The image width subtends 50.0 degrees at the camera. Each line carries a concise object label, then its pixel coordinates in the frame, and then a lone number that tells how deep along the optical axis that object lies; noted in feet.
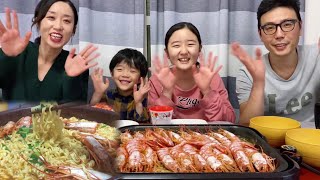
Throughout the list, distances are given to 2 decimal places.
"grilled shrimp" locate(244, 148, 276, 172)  2.89
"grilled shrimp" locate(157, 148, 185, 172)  2.97
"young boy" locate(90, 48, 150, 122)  6.51
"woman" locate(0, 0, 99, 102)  6.26
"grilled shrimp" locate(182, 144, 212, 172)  3.00
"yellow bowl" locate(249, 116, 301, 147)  3.79
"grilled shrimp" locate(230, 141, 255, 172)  3.03
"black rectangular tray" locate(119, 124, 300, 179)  2.54
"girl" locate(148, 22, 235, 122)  5.96
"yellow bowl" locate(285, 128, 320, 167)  3.28
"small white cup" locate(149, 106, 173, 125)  4.32
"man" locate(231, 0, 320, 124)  6.30
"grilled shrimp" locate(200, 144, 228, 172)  2.97
